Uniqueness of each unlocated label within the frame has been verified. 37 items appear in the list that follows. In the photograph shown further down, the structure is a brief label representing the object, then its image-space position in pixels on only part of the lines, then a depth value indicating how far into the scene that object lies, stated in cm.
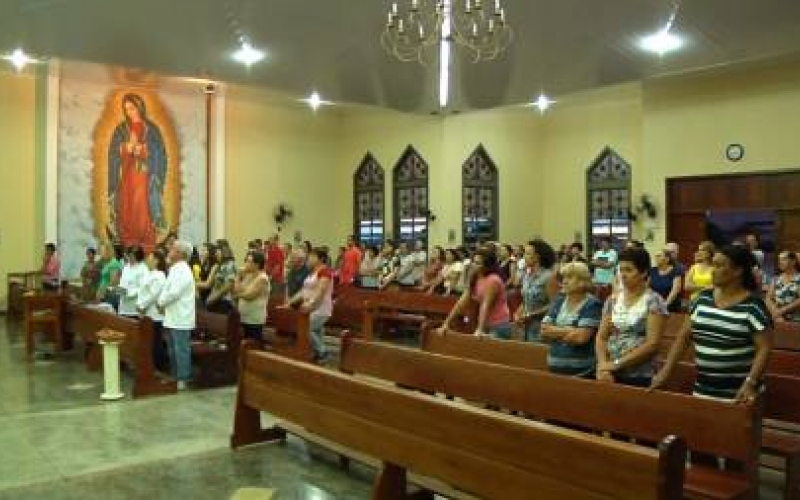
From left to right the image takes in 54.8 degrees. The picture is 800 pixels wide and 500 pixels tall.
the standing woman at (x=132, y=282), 884
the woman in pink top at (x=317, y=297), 852
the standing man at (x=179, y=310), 759
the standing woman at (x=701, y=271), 810
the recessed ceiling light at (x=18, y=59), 1167
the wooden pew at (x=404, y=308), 1047
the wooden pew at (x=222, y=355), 809
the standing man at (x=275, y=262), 1440
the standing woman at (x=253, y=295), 805
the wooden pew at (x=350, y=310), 1147
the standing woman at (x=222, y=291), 900
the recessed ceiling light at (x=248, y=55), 1145
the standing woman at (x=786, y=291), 797
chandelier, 929
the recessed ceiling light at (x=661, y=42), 1062
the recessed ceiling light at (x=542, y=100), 1507
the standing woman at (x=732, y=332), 374
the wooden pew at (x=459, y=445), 281
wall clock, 1384
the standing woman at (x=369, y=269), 1464
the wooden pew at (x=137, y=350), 730
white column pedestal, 724
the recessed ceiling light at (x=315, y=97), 1492
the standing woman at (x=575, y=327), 440
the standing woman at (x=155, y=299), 805
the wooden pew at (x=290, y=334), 827
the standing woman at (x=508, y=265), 1239
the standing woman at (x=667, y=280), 828
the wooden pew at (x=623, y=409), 334
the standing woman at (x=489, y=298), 652
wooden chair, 1002
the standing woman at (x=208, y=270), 996
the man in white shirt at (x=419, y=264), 1434
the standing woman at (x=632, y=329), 412
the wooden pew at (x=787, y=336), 641
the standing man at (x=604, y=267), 1205
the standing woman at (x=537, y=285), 636
